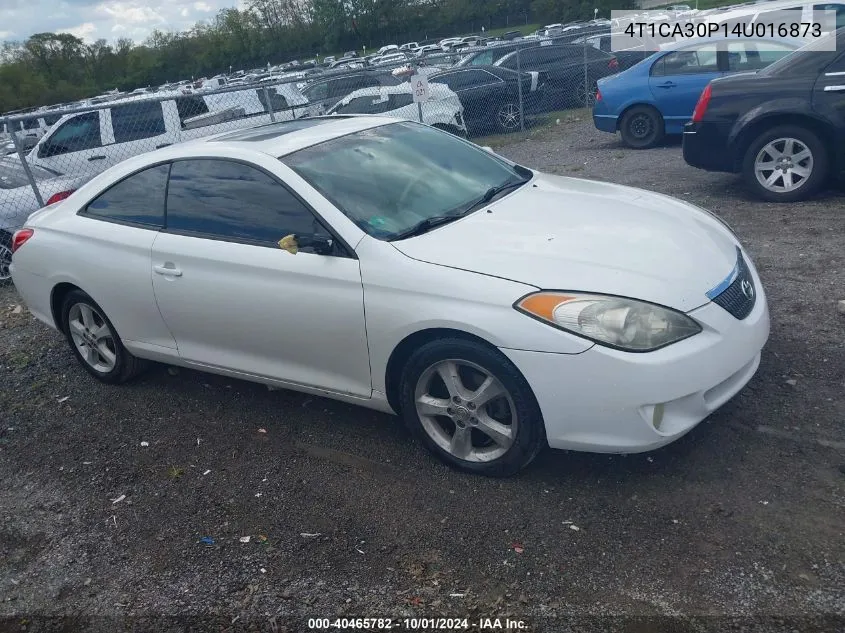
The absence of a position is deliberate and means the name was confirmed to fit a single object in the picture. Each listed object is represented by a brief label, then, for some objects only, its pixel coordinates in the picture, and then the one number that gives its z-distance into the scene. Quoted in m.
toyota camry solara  3.18
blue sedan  10.32
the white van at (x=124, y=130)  11.04
